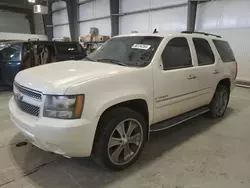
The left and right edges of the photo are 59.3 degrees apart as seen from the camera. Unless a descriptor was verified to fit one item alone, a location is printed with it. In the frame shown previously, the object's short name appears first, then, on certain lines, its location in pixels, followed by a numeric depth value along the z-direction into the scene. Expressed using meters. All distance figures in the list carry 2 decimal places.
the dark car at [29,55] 6.11
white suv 2.02
